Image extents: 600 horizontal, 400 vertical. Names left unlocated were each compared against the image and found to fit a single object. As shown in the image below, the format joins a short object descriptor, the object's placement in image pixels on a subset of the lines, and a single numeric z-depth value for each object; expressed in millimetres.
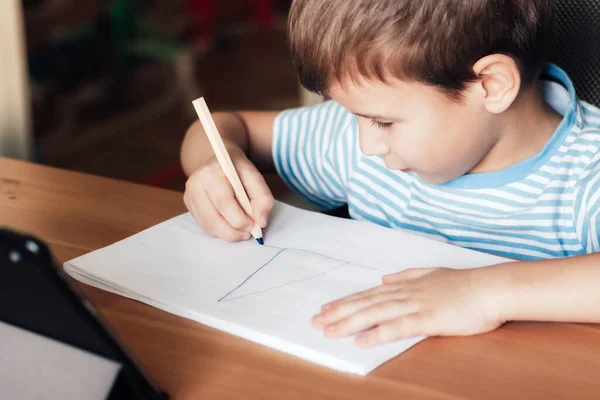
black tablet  917
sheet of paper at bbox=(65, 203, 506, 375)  1097
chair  1406
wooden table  1037
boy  1117
